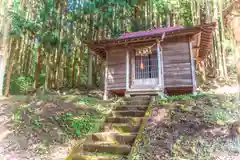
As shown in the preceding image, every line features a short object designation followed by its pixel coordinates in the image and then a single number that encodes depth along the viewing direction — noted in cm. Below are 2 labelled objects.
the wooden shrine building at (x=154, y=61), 905
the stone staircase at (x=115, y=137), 464
